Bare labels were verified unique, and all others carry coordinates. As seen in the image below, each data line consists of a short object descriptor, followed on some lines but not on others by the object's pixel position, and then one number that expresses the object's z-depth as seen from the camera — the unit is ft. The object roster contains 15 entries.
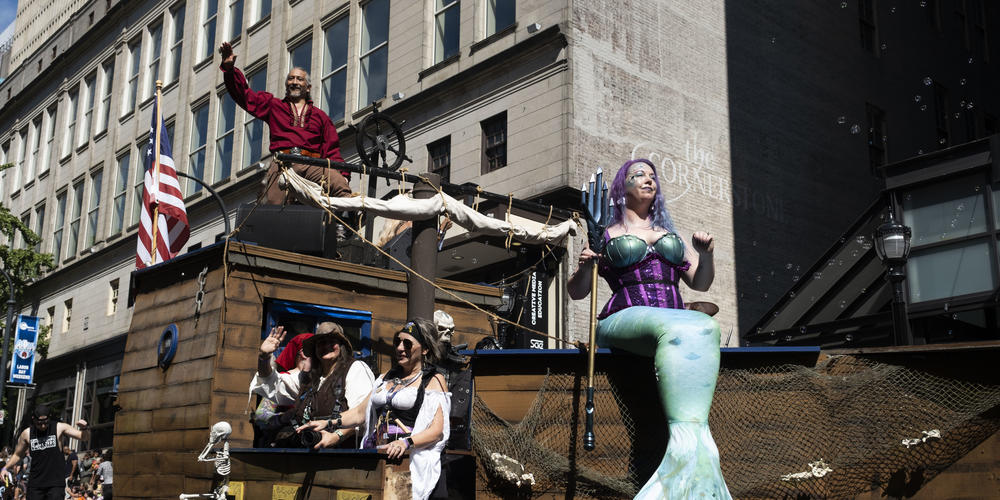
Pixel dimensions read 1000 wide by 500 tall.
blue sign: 95.91
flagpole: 50.80
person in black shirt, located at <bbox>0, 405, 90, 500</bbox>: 40.93
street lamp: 43.34
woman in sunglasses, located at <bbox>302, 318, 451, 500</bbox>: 20.17
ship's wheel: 40.56
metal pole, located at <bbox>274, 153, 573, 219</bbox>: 36.17
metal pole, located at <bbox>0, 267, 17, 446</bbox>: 90.84
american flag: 51.88
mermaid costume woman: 16.25
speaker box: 36.70
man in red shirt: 36.94
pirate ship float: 17.78
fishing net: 17.81
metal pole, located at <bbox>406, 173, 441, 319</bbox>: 36.86
